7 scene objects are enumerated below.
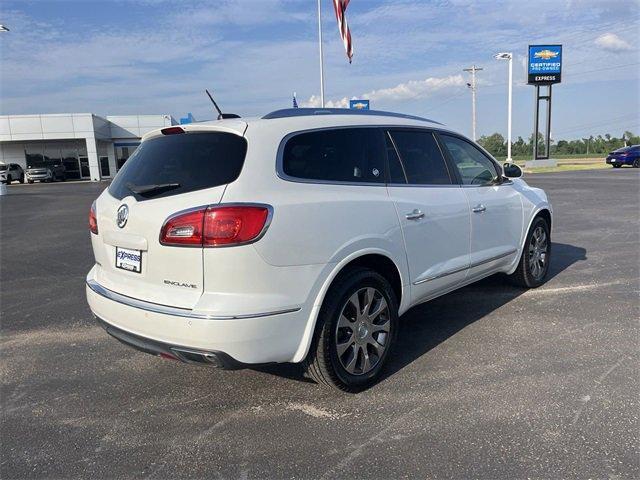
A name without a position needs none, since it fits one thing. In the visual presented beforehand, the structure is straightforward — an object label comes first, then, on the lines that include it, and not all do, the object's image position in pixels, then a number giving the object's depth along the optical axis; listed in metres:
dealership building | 45.34
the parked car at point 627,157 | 32.19
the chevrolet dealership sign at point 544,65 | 41.31
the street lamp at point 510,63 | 41.09
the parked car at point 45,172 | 43.12
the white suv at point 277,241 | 2.80
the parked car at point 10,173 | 42.22
